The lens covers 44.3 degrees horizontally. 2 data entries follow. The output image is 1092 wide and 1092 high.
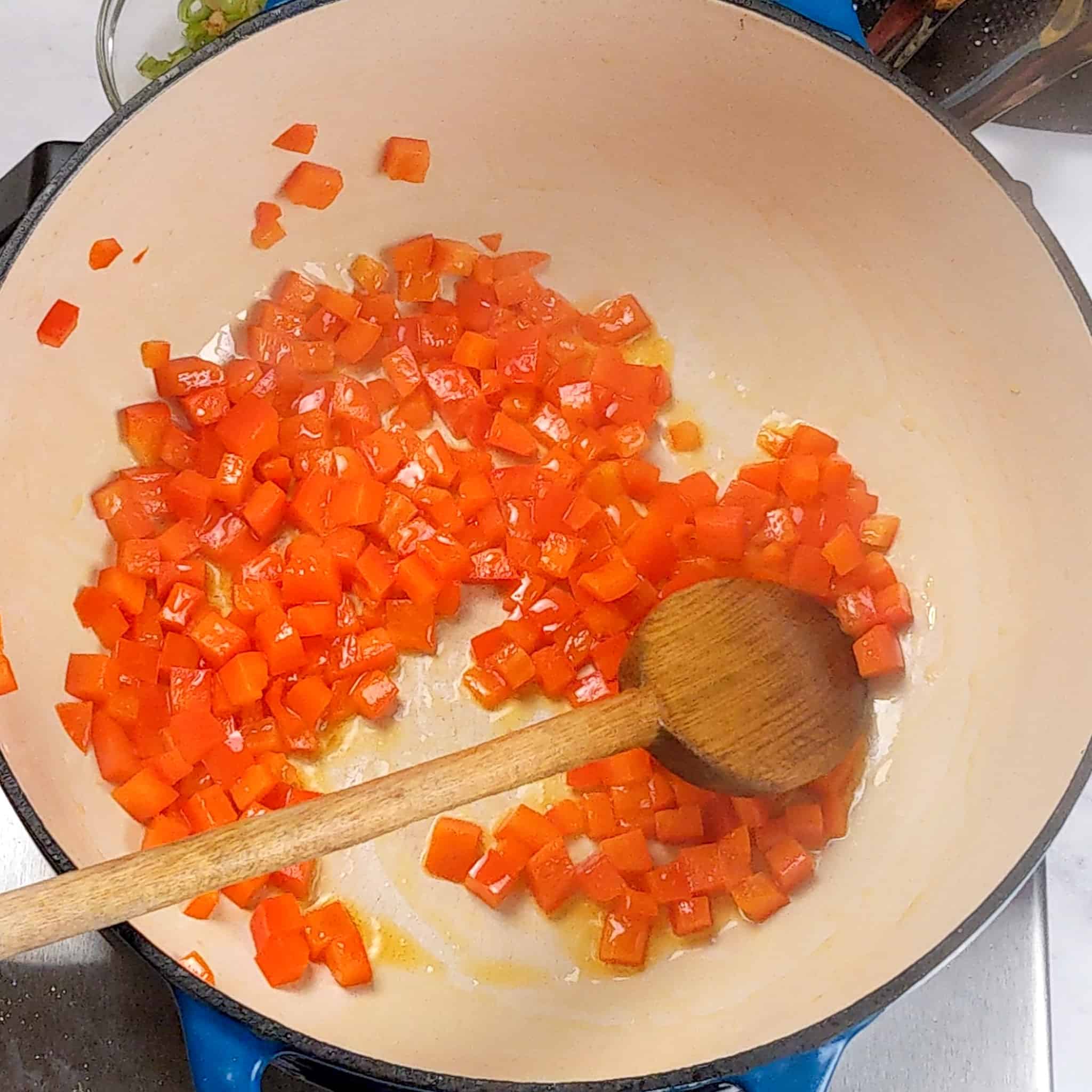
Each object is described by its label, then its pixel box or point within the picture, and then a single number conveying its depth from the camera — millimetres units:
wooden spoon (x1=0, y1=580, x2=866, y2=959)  257
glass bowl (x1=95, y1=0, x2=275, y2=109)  411
